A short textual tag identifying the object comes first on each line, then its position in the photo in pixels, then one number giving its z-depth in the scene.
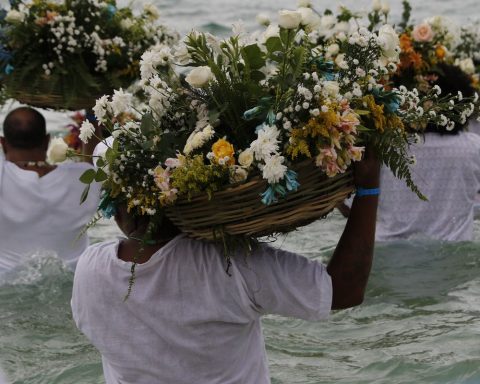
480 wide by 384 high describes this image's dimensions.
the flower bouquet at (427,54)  12.85
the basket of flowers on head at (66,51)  11.46
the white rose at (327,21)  13.48
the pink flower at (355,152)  5.68
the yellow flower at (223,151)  5.67
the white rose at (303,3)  10.31
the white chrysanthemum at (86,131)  6.38
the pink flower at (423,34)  13.54
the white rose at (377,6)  12.96
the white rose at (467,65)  15.18
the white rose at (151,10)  12.72
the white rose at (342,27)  13.48
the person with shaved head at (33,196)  11.91
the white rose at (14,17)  11.71
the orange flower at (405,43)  13.08
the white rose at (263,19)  9.13
